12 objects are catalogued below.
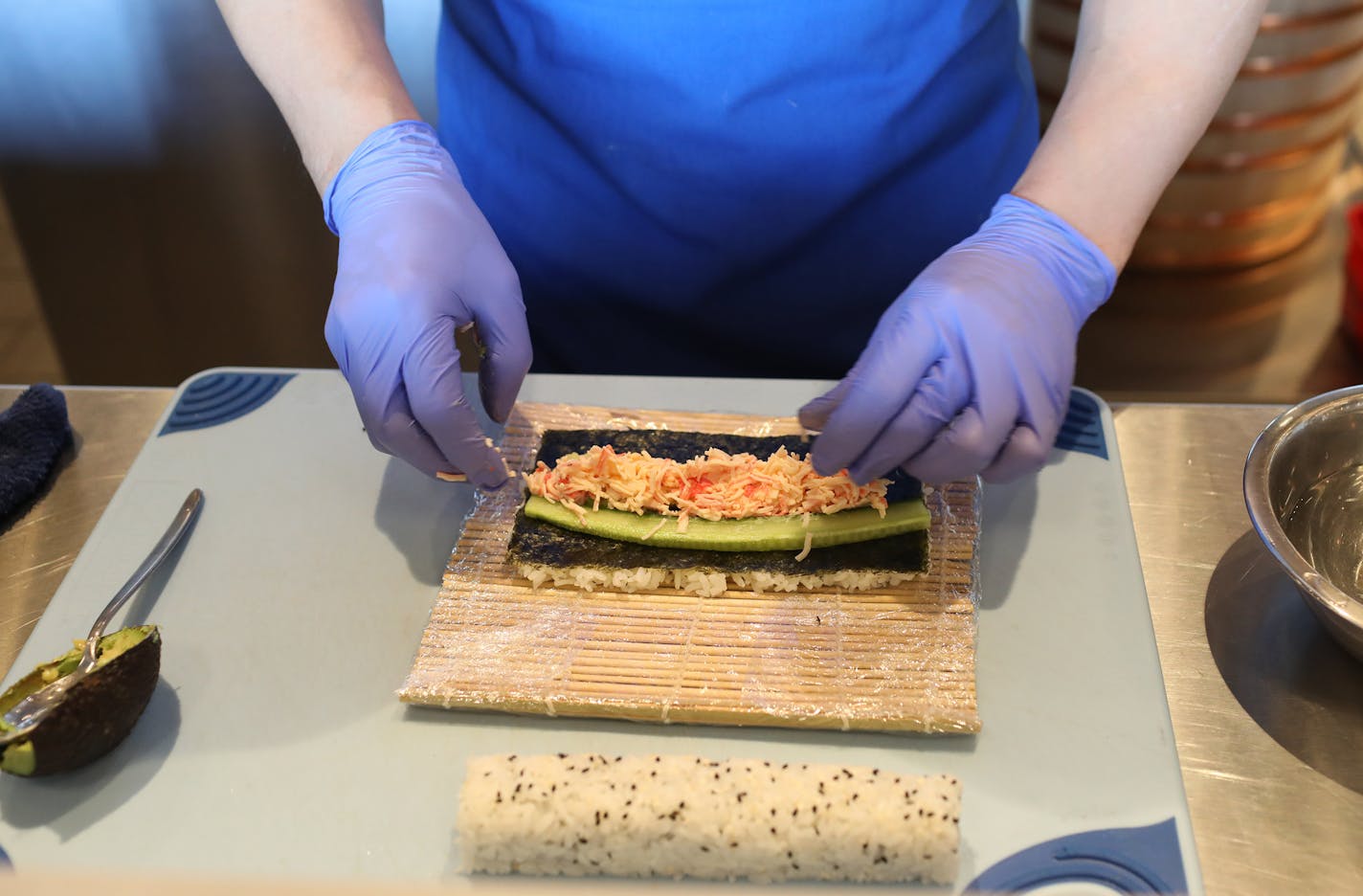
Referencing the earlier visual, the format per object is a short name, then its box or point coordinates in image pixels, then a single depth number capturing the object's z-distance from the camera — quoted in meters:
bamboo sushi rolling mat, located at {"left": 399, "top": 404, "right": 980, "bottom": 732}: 0.74
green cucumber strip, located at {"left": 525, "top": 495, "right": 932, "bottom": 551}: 0.79
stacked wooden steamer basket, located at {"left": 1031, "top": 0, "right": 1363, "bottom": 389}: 1.20
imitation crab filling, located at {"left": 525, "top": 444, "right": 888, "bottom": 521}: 0.80
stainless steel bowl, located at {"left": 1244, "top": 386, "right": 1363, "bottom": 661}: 0.76
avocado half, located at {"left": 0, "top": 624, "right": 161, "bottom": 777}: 0.70
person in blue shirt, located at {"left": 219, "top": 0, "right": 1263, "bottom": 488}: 0.76
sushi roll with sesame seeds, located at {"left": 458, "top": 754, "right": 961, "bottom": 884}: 0.68
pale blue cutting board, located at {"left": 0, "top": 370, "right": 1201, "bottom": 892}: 0.71
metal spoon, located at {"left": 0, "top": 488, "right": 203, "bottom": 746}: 0.70
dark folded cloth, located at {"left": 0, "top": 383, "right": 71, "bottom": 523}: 0.86
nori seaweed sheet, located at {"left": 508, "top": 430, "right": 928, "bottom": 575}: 0.79
